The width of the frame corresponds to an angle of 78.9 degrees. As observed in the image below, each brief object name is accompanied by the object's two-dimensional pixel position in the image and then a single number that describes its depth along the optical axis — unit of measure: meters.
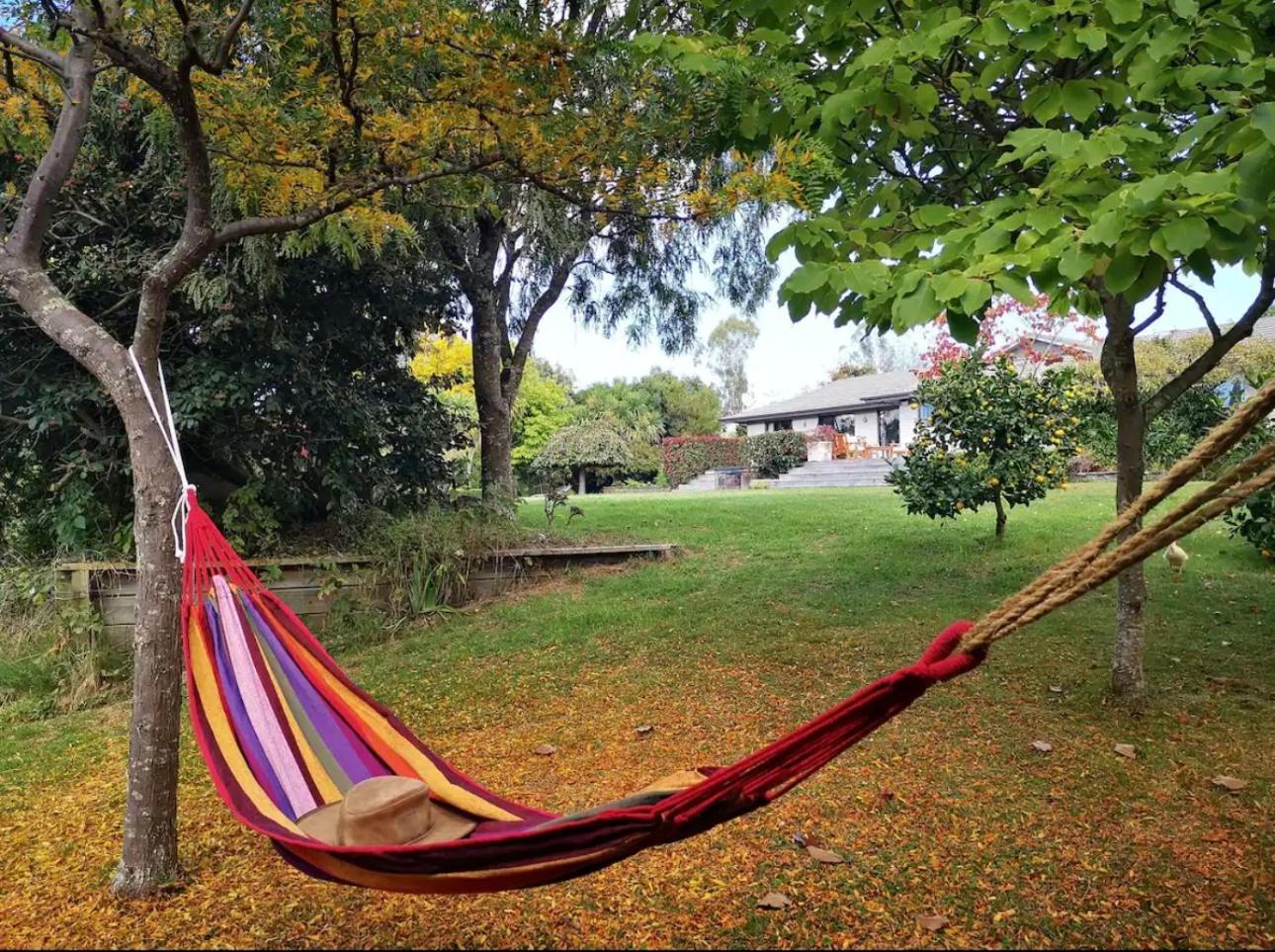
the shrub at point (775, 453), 17.28
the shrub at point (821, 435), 18.19
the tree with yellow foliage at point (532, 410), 17.29
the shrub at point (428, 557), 4.48
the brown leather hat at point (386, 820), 1.41
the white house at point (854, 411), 19.27
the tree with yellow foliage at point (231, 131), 1.85
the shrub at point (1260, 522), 3.55
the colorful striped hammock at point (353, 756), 1.13
